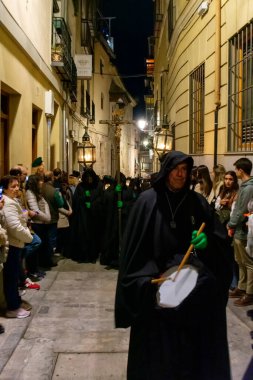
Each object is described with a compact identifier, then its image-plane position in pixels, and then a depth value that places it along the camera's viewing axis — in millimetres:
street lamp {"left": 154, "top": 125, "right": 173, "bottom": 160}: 12508
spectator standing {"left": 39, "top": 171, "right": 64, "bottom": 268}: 8812
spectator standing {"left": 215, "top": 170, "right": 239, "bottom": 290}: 6855
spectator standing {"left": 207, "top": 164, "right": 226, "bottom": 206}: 7559
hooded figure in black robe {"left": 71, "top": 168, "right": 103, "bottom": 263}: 9797
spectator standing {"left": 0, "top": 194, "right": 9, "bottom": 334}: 4973
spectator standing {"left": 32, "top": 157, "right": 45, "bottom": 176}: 8381
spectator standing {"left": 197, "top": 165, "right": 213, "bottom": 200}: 8211
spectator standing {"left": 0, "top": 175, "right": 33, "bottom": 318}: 5625
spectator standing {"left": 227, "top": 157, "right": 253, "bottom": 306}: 6027
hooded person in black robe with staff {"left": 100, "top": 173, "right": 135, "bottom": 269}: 9406
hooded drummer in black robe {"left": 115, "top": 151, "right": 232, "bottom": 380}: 3229
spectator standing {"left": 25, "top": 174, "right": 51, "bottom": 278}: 7855
